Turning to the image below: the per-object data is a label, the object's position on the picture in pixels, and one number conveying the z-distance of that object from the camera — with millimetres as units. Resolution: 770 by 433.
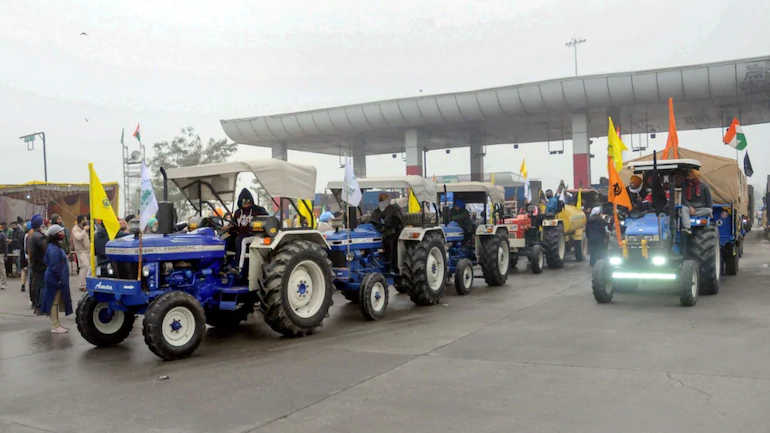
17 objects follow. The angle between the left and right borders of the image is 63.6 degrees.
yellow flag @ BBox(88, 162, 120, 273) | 8828
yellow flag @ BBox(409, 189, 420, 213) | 11458
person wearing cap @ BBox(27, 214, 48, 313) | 9266
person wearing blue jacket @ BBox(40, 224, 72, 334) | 8680
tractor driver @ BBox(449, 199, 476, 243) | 13312
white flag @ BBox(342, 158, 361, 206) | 9883
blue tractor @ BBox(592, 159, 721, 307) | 9766
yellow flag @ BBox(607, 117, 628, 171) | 10680
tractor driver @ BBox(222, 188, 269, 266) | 8375
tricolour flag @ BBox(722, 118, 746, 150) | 18969
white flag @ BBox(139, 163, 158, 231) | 7191
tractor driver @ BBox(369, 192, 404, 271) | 10641
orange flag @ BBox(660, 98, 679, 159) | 12303
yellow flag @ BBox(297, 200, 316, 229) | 9141
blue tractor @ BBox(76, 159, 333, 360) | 7051
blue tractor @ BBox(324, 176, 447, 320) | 9875
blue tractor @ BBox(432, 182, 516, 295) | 12852
